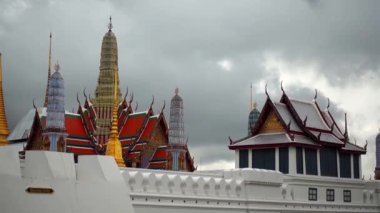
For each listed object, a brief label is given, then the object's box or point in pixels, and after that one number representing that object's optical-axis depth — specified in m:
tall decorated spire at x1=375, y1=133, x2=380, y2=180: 45.22
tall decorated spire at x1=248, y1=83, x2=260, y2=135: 56.47
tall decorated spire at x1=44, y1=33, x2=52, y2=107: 57.28
